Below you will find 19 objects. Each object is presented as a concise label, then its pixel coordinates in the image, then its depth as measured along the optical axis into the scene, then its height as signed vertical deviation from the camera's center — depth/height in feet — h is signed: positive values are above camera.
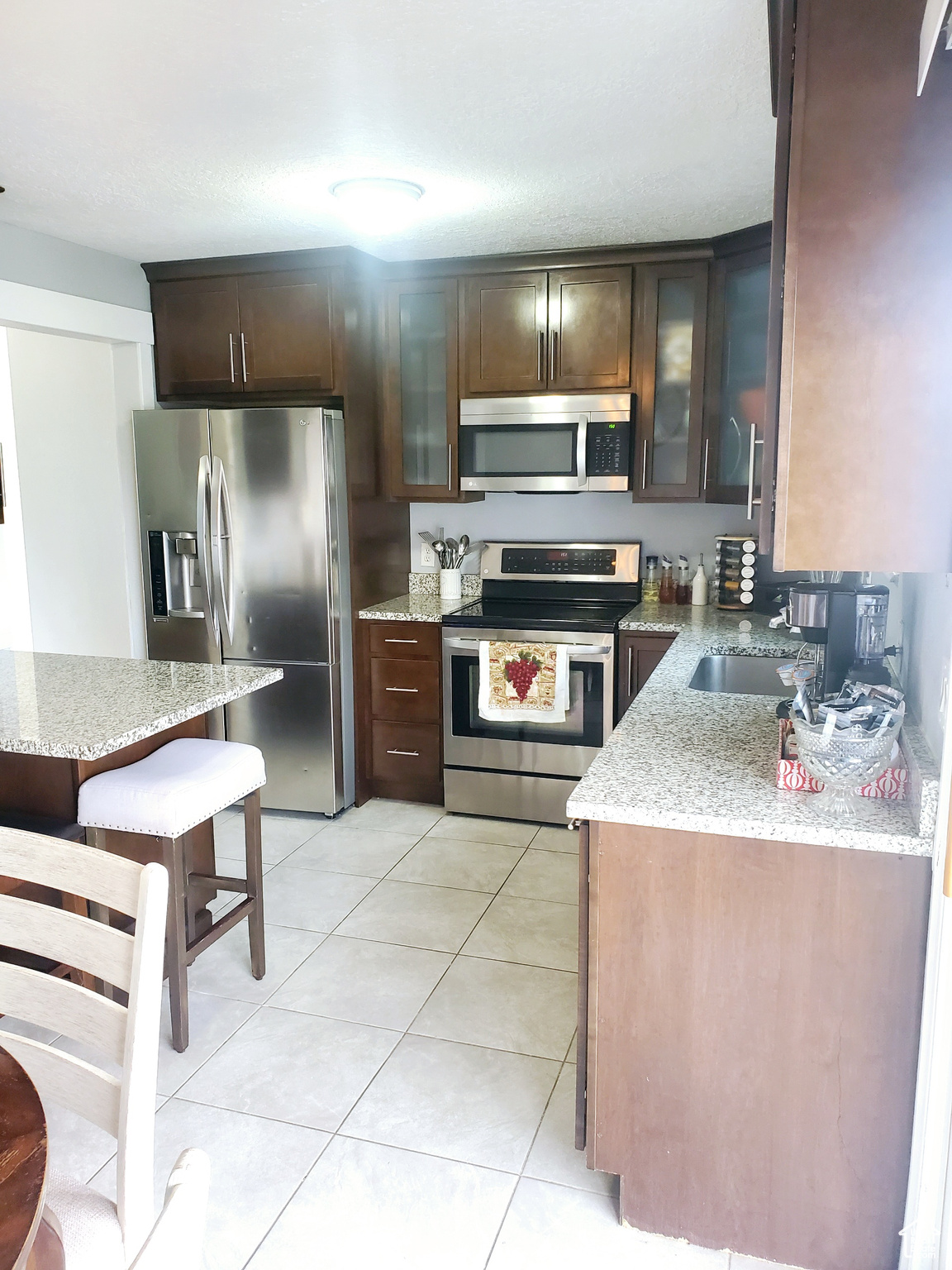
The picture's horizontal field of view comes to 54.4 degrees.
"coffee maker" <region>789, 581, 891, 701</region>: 6.68 -0.96
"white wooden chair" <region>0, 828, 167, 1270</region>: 3.67 -2.16
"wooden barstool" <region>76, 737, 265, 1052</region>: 7.39 -2.49
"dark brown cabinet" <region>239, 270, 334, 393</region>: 12.49 +2.22
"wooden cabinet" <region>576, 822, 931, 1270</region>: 5.18 -3.15
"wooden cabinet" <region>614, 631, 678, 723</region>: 11.91 -2.12
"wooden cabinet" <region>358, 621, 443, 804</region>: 13.03 -3.05
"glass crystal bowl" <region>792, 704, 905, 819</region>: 5.31 -1.53
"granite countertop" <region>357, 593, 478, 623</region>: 12.87 -1.62
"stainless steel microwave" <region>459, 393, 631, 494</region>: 12.45 +0.68
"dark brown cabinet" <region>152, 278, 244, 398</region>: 12.94 +2.22
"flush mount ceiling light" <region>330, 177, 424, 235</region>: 9.36 +3.09
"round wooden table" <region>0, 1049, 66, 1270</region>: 2.70 -2.14
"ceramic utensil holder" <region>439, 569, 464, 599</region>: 14.02 -1.33
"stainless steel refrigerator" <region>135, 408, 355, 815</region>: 12.25 -1.00
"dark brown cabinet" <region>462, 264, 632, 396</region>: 12.34 +2.18
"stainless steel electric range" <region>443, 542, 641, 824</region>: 12.13 -2.51
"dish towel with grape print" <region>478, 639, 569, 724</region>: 12.12 -2.46
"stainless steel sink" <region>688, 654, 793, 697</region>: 10.36 -2.03
